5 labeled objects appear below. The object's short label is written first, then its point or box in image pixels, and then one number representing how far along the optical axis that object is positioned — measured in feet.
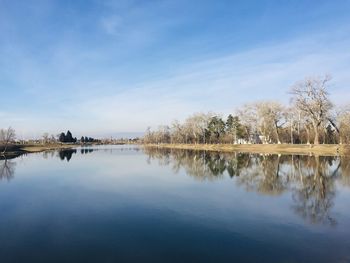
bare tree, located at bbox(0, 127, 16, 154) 203.78
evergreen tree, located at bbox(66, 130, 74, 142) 460.38
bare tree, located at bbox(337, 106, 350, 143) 147.23
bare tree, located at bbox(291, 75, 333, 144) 139.64
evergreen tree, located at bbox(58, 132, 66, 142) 449.06
